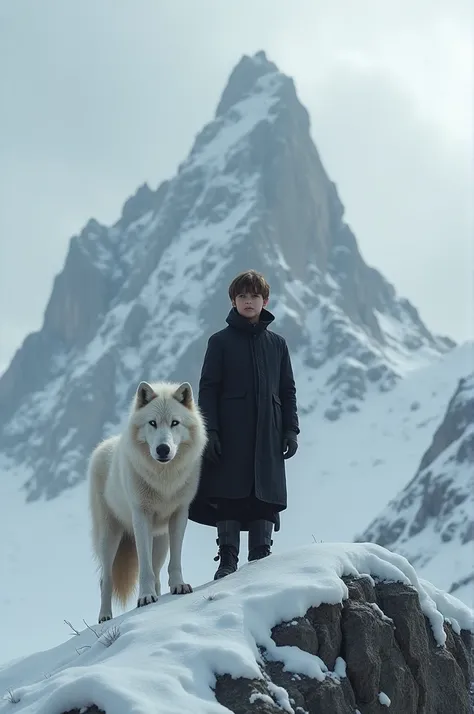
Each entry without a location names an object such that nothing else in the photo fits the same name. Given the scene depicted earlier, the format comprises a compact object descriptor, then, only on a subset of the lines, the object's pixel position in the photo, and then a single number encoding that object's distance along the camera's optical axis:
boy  8.94
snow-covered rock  5.50
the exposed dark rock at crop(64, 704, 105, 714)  5.22
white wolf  8.37
